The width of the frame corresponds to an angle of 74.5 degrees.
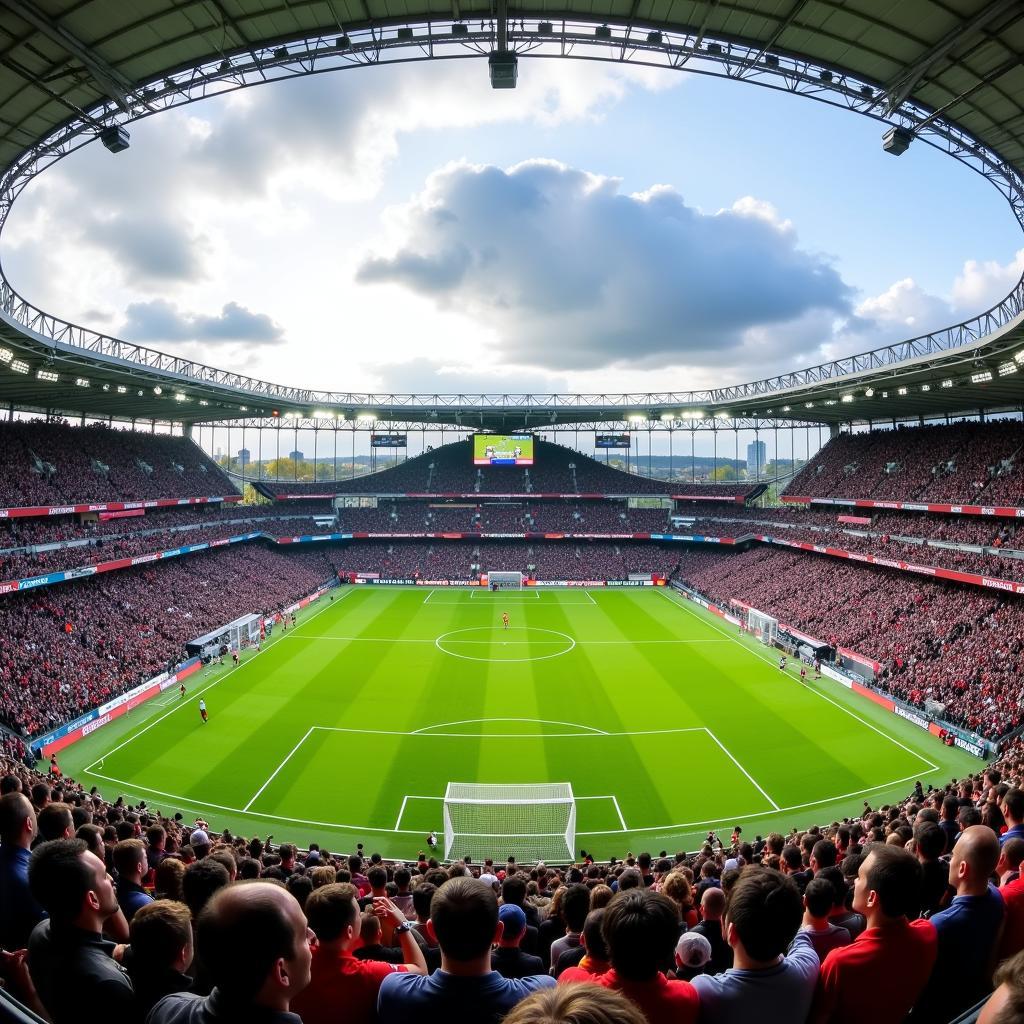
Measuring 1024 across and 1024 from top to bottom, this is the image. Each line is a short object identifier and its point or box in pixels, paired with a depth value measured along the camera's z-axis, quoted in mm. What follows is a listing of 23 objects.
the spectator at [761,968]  3342
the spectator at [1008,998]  1773
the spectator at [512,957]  4773
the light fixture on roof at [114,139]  16344
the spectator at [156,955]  3307
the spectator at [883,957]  3727
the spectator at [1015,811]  6965
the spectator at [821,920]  4914
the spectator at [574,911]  6012
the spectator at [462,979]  3158
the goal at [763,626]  42219
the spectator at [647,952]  3105
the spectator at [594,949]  4477
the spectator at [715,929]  5887
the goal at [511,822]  19188
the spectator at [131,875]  5699
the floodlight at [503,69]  14648
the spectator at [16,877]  5078
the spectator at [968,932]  4297
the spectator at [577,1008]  1655
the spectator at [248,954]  2455
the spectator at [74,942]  3246
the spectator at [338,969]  3689
